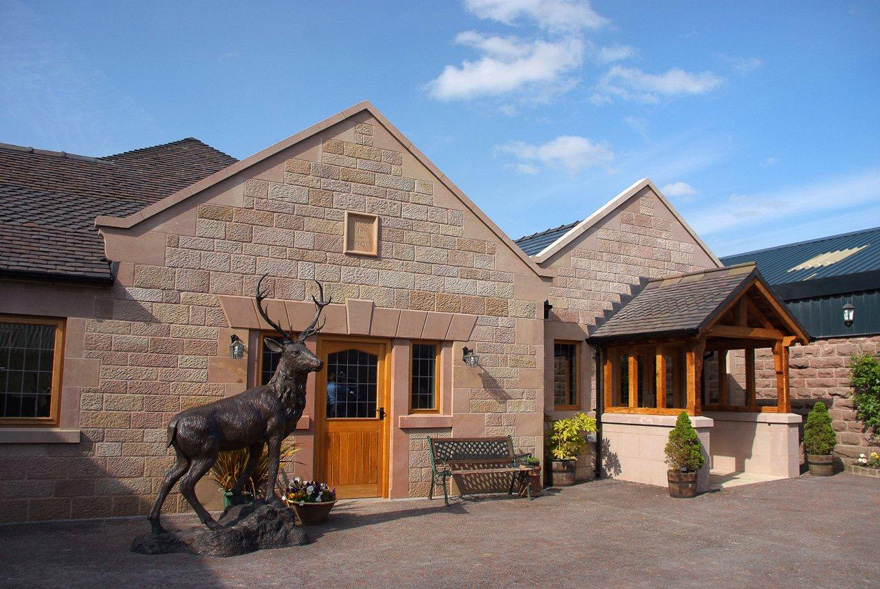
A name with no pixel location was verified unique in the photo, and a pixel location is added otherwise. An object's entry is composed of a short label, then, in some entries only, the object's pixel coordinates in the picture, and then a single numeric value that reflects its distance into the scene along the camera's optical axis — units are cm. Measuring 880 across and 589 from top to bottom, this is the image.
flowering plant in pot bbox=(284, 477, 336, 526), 930
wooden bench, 1144
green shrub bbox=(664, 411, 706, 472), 1204
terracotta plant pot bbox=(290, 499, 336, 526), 932
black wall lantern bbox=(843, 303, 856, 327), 1460
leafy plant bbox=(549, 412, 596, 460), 1352
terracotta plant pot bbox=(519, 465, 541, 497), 1194
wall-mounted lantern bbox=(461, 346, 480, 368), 1213
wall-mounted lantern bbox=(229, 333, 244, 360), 1040
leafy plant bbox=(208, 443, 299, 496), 966
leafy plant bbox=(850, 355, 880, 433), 1411
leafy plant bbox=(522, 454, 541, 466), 1212
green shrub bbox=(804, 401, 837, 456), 1412
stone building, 956
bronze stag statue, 805
